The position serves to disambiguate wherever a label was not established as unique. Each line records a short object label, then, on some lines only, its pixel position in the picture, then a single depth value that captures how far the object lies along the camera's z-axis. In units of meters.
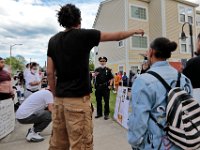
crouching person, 3.04
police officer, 4.65
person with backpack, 1.24
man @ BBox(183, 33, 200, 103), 1.74
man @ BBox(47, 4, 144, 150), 1.51
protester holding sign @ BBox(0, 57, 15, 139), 3.30
